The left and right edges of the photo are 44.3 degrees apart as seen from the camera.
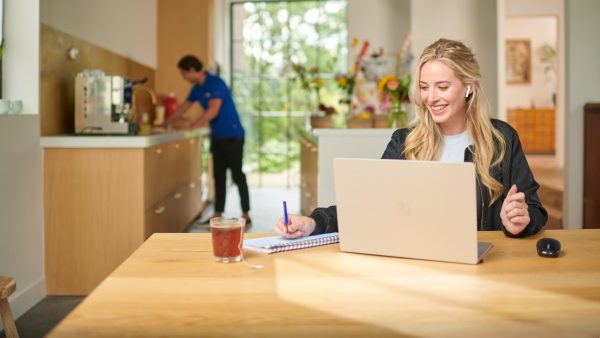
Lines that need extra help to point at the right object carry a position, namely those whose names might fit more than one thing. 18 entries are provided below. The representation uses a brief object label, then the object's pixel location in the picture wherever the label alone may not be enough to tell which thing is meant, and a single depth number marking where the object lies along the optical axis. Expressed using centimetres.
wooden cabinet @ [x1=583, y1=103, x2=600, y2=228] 484
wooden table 113
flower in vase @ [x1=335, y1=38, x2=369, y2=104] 501
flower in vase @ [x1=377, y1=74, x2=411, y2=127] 423
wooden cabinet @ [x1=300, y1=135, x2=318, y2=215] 529
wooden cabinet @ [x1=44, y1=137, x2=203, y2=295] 389
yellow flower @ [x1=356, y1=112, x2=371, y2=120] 441
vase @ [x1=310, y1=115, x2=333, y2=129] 486
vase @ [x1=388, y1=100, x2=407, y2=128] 429
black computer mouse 160
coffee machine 438
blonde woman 213
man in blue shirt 615
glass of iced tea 158
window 1002
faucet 465
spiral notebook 169
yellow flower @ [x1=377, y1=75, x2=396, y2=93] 422
